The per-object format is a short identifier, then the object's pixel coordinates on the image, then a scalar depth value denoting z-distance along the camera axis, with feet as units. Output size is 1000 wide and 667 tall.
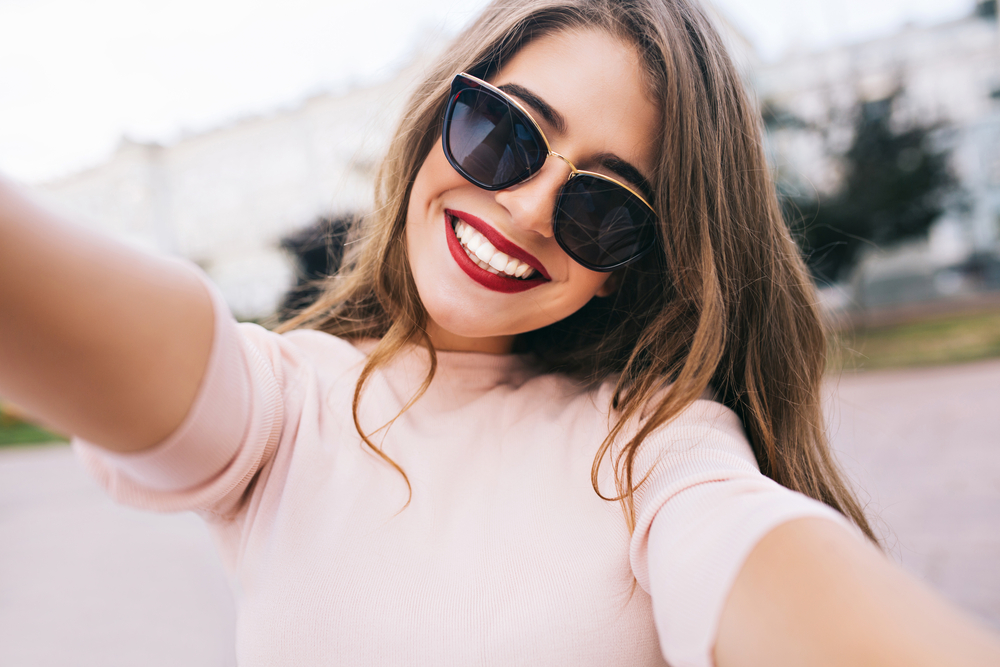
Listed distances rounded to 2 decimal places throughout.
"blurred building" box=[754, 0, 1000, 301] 45.14
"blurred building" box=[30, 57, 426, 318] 63.98
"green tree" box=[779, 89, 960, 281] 43.32
